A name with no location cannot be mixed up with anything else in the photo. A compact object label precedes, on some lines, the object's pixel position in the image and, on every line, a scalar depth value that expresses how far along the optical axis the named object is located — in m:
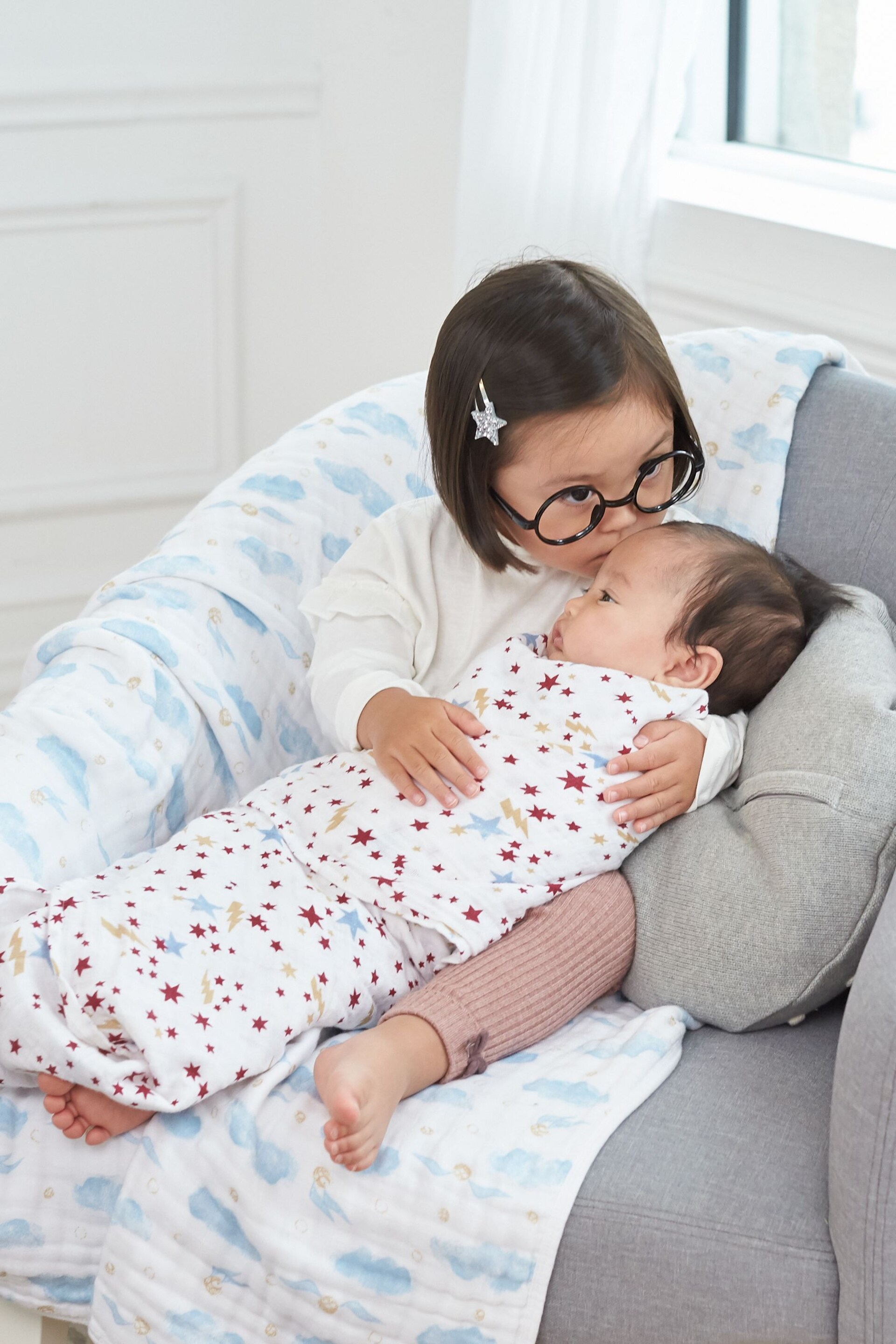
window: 2.14
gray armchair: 0.89
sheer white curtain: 2.04
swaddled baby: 1.00
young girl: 1.12
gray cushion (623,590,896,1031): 1.10
